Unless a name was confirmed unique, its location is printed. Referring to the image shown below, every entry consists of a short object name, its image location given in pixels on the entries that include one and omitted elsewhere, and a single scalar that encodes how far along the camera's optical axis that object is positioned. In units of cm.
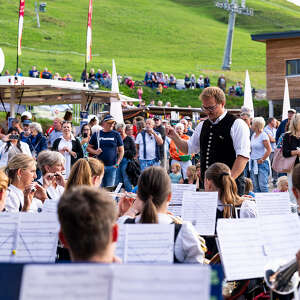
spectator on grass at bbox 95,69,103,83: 4250
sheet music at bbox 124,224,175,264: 368
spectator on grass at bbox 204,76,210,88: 5181
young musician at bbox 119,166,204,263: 415
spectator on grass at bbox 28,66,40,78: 3956
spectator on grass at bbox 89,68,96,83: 4027
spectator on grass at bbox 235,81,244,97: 5291
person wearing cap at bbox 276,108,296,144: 1280
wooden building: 4074
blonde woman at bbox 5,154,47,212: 572
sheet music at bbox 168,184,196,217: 658
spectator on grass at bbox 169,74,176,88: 5231
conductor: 657
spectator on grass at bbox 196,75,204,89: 5272
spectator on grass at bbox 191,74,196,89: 5272
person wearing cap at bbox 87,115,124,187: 1217
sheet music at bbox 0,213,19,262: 394
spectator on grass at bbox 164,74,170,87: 5151
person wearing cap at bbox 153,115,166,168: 1375
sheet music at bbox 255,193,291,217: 534
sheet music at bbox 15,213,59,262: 396
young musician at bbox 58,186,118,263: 256
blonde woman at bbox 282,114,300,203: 935
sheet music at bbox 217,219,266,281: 394
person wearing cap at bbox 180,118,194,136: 1583
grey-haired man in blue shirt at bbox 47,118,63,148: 1276
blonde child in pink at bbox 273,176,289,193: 884
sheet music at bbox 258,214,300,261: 397
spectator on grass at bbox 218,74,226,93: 4822
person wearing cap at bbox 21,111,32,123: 1414
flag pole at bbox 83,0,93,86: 2132
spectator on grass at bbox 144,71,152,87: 4997
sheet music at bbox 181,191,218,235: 563
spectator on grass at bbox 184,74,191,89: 5209
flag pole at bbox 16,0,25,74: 1941
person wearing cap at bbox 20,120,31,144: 1255
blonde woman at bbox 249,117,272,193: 1226
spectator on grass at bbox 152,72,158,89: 4978
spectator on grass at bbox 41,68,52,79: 3764
